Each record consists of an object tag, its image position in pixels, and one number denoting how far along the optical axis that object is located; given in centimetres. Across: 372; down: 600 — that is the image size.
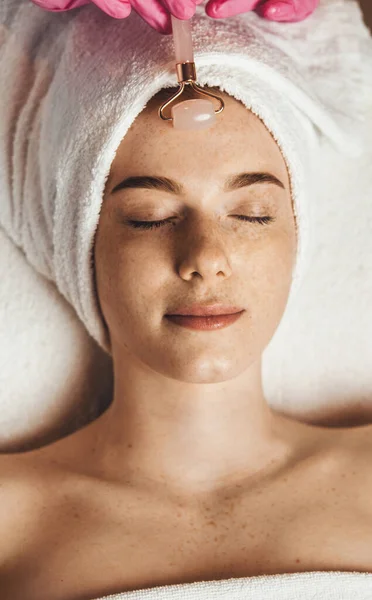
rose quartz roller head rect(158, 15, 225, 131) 110
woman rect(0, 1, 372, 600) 116
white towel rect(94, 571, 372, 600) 112
